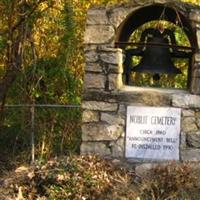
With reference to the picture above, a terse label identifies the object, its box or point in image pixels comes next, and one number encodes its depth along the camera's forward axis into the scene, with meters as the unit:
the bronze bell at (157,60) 6.35
